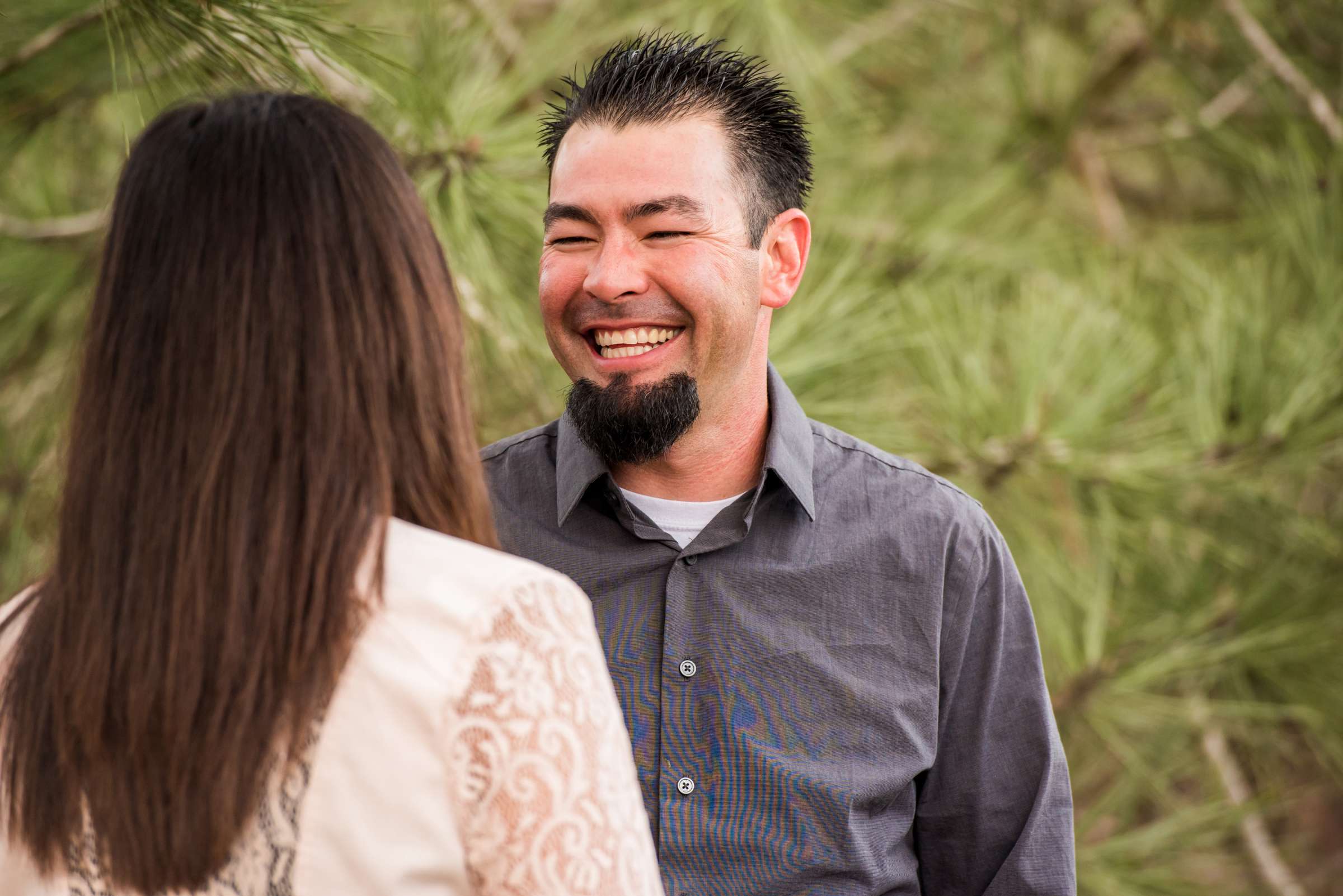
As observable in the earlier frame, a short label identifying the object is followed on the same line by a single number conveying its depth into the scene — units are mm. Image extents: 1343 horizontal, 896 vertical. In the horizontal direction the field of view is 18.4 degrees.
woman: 2337
